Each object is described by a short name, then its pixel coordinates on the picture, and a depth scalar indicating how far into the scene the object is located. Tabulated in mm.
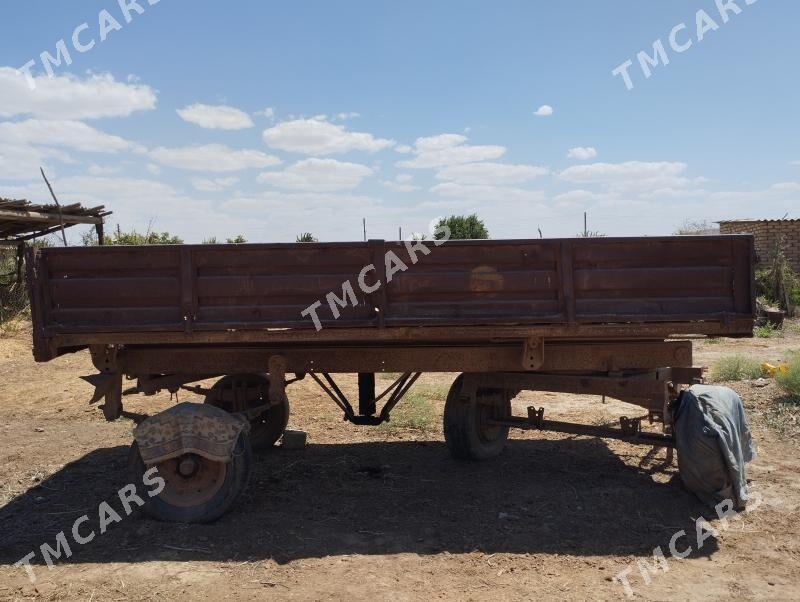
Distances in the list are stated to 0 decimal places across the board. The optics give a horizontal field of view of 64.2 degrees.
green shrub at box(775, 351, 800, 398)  7766
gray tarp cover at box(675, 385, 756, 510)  4621
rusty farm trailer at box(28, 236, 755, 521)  4582
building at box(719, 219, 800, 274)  19125
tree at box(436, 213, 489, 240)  21844
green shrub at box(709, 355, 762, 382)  9383
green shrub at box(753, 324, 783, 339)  14484
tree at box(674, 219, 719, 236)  25700
